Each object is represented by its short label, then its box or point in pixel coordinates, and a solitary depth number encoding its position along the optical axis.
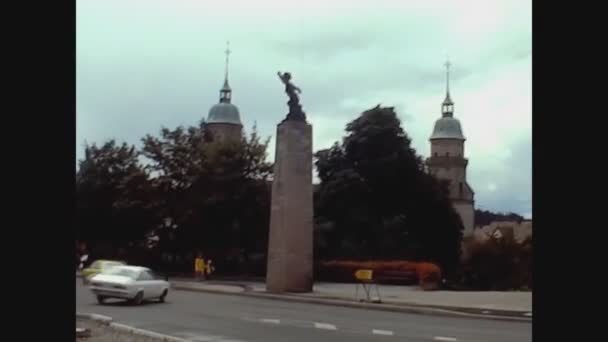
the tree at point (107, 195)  39.11
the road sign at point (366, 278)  21.45
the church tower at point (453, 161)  81.24
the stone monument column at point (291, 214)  25.16
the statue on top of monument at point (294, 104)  25.80
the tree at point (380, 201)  38.41
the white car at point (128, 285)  20.59
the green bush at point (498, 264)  29.05
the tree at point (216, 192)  35.81
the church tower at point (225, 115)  83.38
